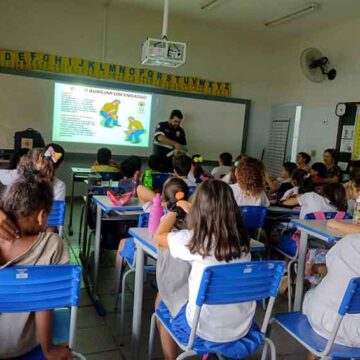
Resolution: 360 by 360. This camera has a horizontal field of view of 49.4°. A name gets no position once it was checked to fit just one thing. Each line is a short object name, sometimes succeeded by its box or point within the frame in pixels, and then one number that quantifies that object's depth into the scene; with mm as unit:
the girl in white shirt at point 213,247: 1569
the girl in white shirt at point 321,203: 2938
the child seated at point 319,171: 5004
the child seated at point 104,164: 4238
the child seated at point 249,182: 3109
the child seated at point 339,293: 1629
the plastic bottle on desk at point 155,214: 2059
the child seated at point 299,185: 3787
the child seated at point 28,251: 1269
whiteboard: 5824
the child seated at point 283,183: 4203
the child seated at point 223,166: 5215
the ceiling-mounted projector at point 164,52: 4500
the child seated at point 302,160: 5570
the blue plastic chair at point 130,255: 2410
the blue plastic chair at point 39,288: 1190
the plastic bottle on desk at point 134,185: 3169
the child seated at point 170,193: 1966
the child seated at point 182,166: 3621
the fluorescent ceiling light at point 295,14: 5578
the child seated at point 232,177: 3828
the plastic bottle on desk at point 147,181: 3159
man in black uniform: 6102
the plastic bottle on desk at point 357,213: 2383
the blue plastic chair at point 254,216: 2889
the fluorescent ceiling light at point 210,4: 5695
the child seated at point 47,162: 2568
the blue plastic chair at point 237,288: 1438
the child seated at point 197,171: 4672
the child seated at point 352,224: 2289
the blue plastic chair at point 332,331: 1501
